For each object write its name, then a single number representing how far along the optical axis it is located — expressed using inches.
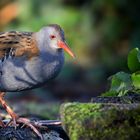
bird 505.4
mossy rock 363.9
